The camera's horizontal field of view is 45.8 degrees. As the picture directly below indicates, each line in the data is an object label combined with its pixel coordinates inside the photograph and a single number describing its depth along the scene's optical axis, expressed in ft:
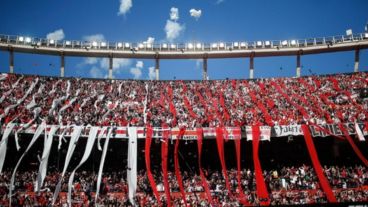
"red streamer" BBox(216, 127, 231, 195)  130.52
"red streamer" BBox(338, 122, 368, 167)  126.78
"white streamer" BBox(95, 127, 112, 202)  118.94
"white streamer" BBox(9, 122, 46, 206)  129.80
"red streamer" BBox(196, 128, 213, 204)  121.76
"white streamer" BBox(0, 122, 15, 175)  124.16
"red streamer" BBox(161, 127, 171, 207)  128.03
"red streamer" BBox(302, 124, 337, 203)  116.37
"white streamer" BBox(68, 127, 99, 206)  127.72
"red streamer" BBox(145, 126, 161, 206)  122.63
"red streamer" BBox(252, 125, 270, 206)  116.67
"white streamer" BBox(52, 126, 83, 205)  125.99
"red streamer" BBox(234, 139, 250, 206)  116.11
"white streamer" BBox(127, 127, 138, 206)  120.78
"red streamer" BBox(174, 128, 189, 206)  126.29
